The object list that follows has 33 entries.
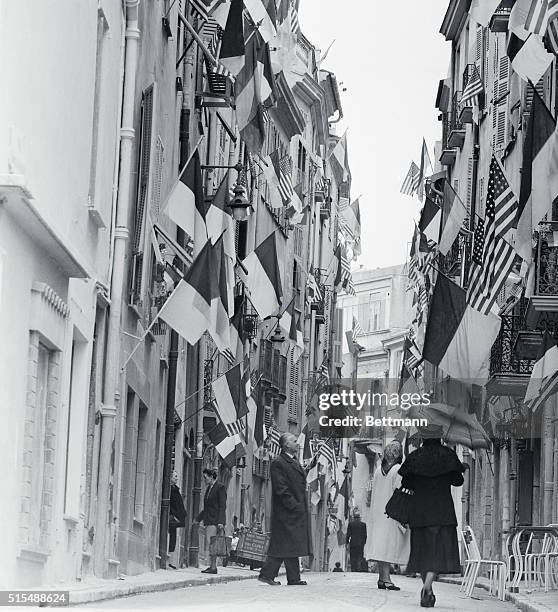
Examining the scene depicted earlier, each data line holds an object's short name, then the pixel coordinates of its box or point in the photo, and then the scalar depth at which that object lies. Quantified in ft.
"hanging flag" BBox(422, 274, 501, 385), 81.71
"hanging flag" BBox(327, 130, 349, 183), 245.04
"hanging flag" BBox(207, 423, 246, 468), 93.05
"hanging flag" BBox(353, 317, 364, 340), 299.38
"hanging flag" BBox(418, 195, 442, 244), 129.59
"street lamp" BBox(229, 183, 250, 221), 86.12
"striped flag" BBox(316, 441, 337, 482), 179.27
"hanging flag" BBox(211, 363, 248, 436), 87.30
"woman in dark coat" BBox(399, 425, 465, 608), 56.80
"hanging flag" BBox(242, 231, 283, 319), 79.36
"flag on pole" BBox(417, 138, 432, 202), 166.09
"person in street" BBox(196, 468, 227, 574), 98.32
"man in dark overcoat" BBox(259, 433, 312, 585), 68.49
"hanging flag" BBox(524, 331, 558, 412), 89.25
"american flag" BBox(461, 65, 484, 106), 154.10
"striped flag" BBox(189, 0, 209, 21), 86.66
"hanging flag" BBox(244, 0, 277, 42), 80.28
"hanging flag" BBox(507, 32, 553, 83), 77.30
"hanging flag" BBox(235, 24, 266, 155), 78.84
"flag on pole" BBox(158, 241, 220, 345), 67.82
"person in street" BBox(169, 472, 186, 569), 94.17
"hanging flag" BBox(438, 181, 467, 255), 102.94
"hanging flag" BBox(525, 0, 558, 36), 69.67
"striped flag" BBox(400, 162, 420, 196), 181.06
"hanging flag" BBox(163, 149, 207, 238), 69.97
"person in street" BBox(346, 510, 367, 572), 150.41
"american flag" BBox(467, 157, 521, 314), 80.28
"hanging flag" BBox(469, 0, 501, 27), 80.48
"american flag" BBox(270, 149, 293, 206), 116.57
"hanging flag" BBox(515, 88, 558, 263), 74.90
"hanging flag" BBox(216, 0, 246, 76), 77.51
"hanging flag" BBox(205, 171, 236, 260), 74.28
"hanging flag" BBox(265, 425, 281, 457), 186.29
